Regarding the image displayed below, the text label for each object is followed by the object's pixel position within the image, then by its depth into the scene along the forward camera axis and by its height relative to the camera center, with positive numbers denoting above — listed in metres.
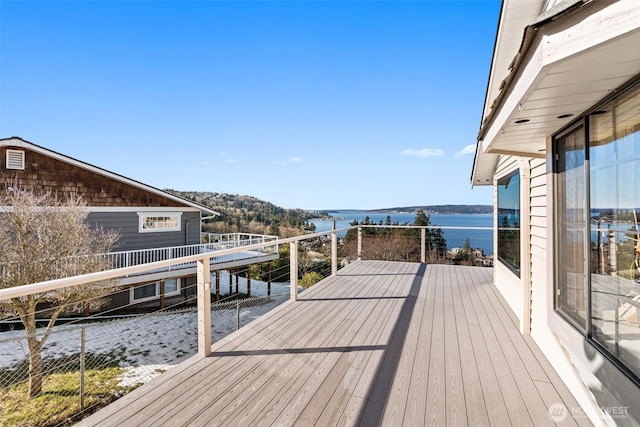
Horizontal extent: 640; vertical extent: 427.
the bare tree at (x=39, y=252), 5.87 -0.81
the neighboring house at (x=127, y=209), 8.45 +0.28
